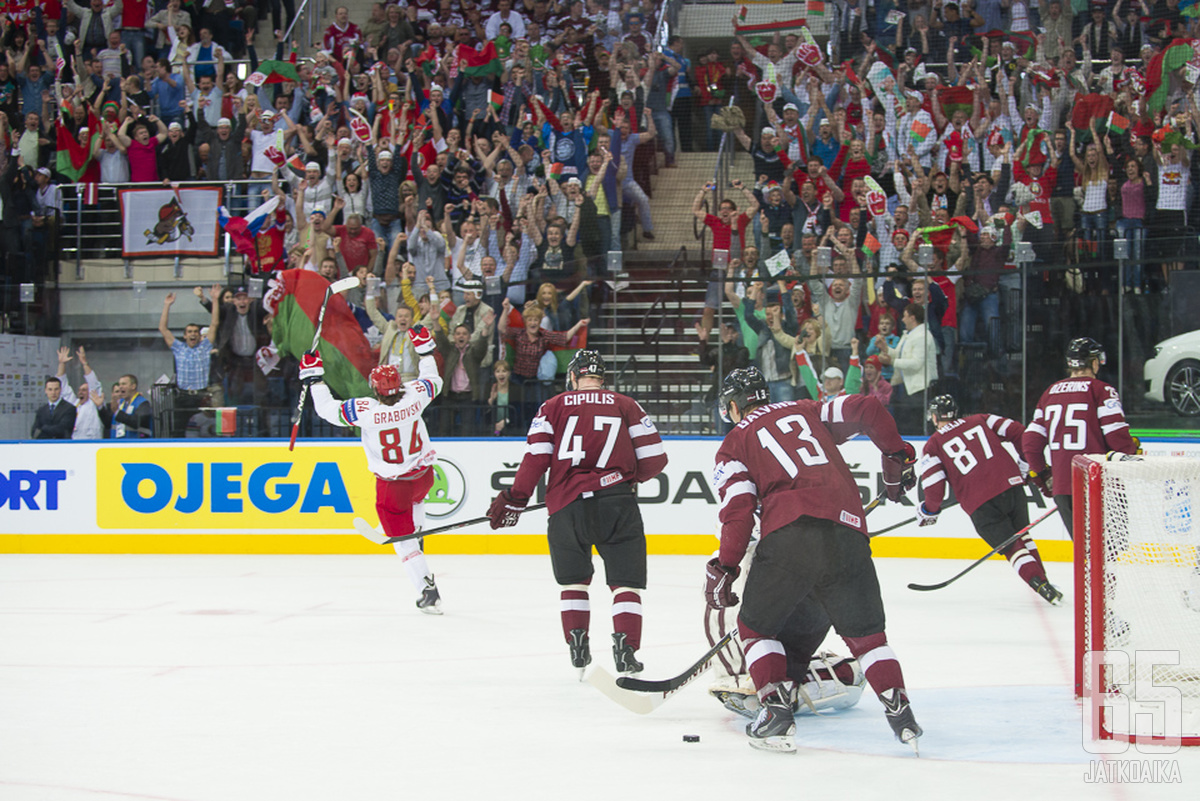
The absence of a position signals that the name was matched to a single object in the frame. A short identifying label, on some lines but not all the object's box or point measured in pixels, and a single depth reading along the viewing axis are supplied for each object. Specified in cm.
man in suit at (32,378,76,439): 1969
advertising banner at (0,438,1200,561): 1845
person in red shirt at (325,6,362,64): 2664
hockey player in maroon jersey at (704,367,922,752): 734
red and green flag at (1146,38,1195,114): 2008
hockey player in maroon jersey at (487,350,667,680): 981
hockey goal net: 791
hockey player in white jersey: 1335
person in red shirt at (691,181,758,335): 1808
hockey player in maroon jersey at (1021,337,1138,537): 1252
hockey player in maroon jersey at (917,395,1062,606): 1341
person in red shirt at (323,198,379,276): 2078
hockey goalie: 826
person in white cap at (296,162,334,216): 2209
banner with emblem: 2330
